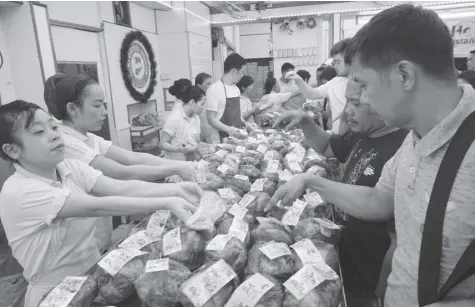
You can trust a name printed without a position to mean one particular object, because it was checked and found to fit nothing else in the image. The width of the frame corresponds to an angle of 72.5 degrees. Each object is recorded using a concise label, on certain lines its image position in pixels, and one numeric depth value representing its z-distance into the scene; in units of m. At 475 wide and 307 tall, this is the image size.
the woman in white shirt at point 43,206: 1.29
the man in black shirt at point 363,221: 1.48
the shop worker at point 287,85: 5.64
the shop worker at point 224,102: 4.18
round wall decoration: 4.93
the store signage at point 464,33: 6.97
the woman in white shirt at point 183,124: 3.69
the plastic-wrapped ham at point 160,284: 1.02
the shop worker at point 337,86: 3.33
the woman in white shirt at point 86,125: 1.93
